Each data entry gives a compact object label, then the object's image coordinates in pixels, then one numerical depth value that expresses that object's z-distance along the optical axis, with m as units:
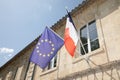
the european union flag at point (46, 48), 6.08
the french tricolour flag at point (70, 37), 5.53
